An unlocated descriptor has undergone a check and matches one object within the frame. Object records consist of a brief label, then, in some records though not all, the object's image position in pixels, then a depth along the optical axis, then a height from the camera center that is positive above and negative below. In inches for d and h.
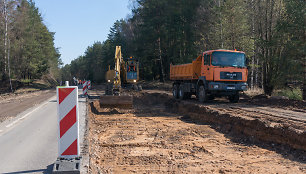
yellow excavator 514.3 -43.7
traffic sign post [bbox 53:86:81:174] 161.6 -32.0
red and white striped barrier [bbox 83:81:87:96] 825.0 -33.1
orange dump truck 567.2 +10.2
